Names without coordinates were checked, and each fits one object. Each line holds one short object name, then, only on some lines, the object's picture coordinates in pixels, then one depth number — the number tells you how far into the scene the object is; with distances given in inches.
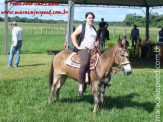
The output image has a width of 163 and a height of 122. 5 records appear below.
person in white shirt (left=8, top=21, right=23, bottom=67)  513.3
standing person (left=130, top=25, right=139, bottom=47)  948.0
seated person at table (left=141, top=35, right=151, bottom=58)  692.5
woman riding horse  239.9
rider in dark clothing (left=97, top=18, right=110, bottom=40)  843.7
